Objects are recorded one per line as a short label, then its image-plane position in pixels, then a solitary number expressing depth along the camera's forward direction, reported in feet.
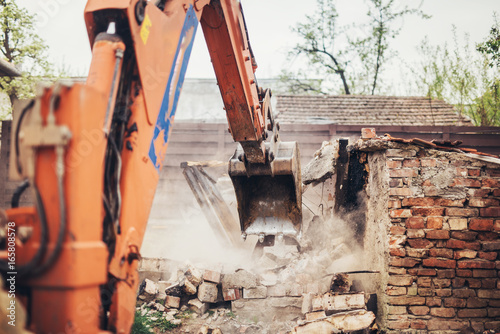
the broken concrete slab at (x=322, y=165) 15.70
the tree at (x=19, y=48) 37.06
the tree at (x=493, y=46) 36.22
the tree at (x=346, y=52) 60.44
